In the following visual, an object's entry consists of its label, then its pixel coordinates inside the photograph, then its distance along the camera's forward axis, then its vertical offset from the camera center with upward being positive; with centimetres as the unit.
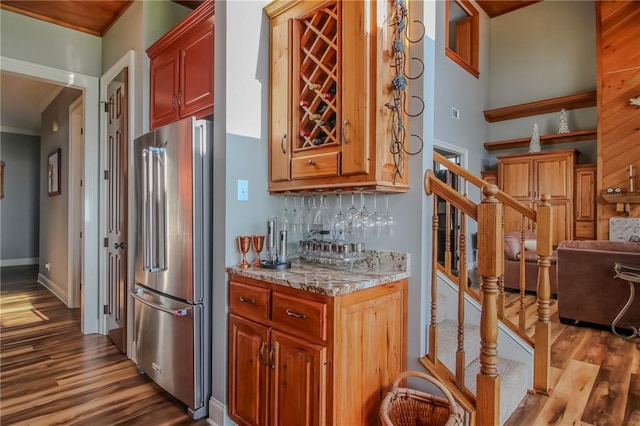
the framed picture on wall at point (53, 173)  493 +54
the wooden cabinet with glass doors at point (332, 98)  173 +60
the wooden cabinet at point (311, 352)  150 -65
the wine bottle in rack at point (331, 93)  192 +64
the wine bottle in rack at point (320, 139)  198 +40
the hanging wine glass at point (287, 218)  233 -4
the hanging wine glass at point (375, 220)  200 -5
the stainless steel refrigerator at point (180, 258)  209 -28
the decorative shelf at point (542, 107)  617 +191
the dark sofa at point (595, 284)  339 -71
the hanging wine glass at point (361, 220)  206 -5
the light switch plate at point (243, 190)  209 +12
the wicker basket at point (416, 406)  161 -89
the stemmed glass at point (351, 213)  211 -1
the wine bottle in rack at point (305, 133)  205 +45
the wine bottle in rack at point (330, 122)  192 +48
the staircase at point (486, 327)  157 -69
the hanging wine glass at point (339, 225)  214 -8
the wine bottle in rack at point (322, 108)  196 +57
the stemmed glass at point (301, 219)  232 -5
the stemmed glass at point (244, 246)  202 -20
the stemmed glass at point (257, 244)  207 -19
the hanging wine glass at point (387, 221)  195 -5
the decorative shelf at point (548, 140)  611 +130
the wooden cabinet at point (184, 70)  234 +102
